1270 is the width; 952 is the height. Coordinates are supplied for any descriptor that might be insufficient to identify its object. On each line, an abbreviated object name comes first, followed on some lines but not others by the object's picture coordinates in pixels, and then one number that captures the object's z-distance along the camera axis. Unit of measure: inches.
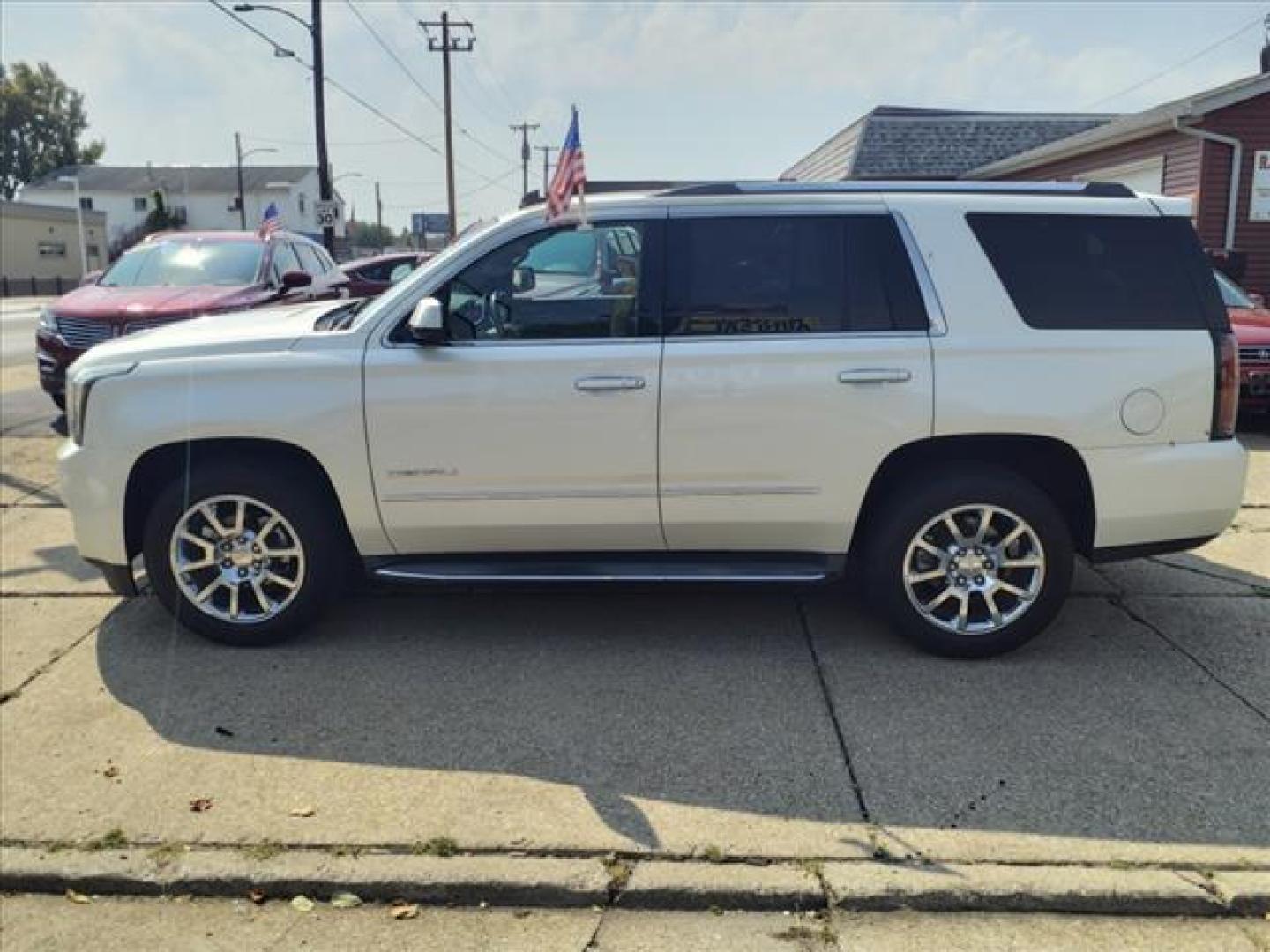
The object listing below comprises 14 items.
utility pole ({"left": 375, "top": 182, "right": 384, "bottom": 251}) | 3575.8
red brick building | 545.6
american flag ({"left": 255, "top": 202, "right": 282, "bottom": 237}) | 444.0
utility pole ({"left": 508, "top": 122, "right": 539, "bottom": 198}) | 2527.1
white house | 3053.6
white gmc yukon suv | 171.9
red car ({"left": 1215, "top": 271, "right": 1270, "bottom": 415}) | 365.7
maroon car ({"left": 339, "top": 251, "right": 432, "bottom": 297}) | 657.0
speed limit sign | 958.2
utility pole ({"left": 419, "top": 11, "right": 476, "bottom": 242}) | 1598.2
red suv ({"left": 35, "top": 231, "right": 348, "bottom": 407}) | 372.5
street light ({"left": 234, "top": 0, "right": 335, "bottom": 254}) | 910.4
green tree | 3329.2
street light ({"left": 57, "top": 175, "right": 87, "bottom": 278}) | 2266.2
